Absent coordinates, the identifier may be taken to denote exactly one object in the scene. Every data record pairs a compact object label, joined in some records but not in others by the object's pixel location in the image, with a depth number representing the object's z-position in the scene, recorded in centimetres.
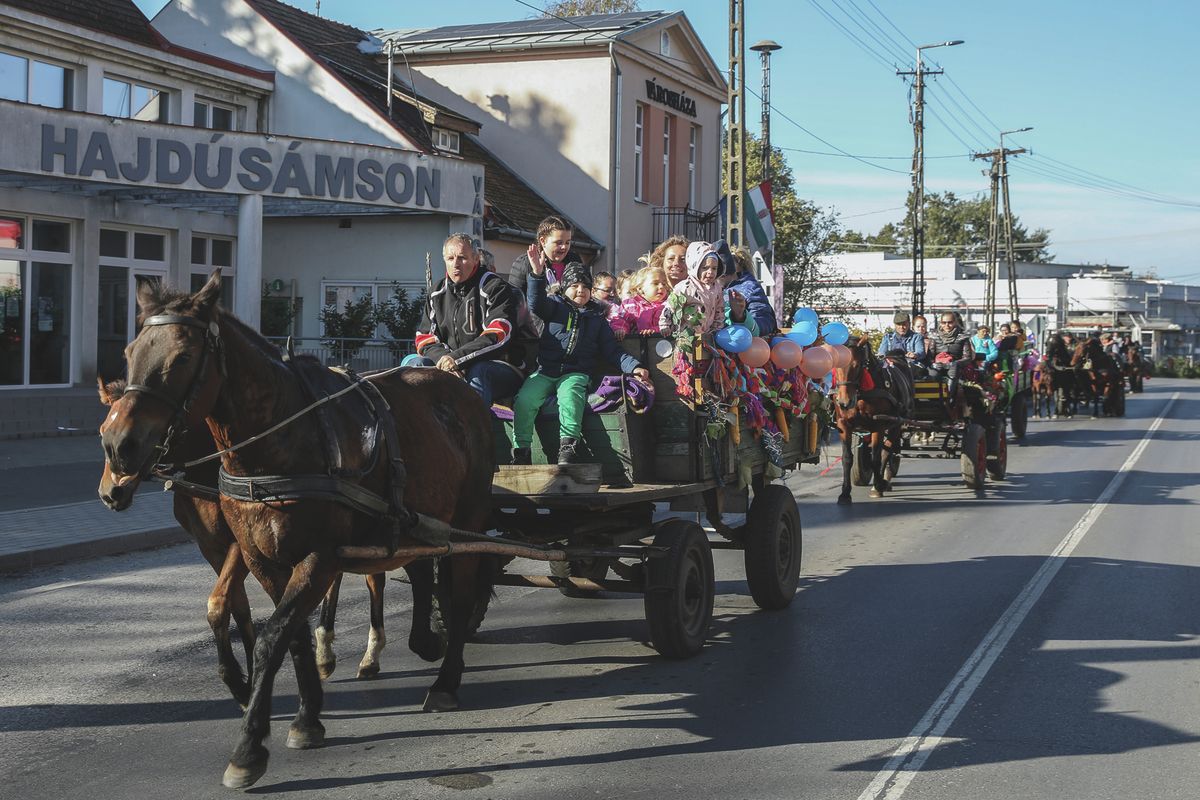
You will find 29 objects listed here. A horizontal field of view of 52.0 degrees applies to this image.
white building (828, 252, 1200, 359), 7673
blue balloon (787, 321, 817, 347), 920
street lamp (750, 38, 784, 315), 2484
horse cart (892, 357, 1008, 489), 1555
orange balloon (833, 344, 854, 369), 1014
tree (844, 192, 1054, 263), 10562
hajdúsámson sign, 1753
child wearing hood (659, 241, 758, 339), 743
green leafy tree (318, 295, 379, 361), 2269
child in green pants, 711
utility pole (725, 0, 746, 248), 2253
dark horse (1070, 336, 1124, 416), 3297
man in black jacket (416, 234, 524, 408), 684
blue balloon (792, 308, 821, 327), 945
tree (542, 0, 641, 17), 4975
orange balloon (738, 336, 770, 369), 812
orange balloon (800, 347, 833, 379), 950
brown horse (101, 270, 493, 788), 464
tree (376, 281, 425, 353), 2331
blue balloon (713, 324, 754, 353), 772
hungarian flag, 1986
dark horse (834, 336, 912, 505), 1460
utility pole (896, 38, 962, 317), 3534
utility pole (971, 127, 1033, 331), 5166
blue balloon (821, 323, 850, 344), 1038
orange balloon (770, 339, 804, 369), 873
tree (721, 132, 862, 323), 3095
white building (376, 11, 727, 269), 2992
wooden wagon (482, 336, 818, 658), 673
